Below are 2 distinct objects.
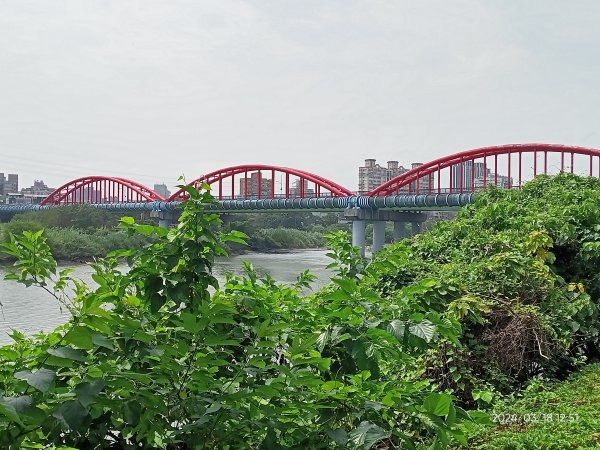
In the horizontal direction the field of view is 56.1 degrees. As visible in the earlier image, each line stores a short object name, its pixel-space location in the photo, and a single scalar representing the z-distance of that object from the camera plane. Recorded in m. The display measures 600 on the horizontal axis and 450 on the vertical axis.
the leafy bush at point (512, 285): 4.98
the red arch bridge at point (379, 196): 33.69
